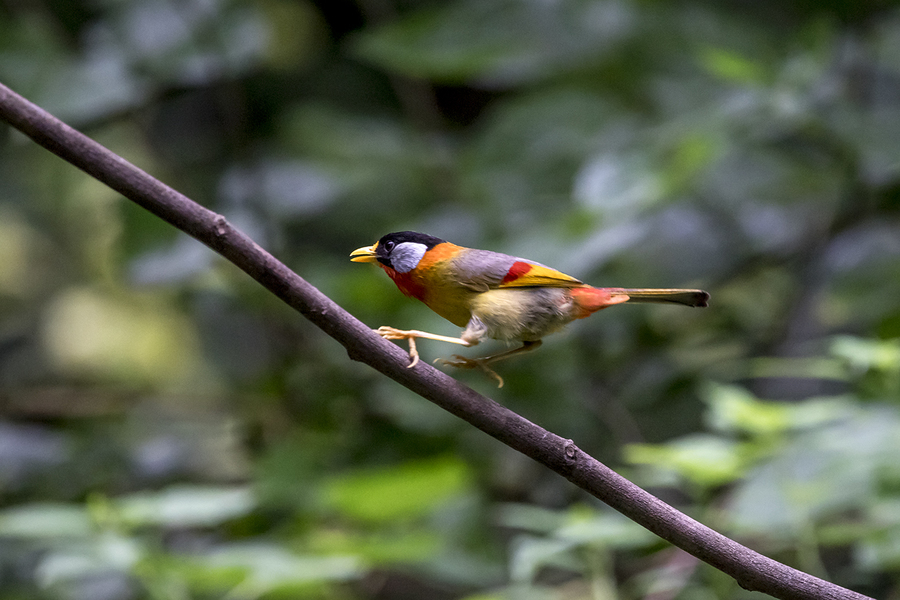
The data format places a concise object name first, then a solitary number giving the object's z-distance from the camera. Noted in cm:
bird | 613
